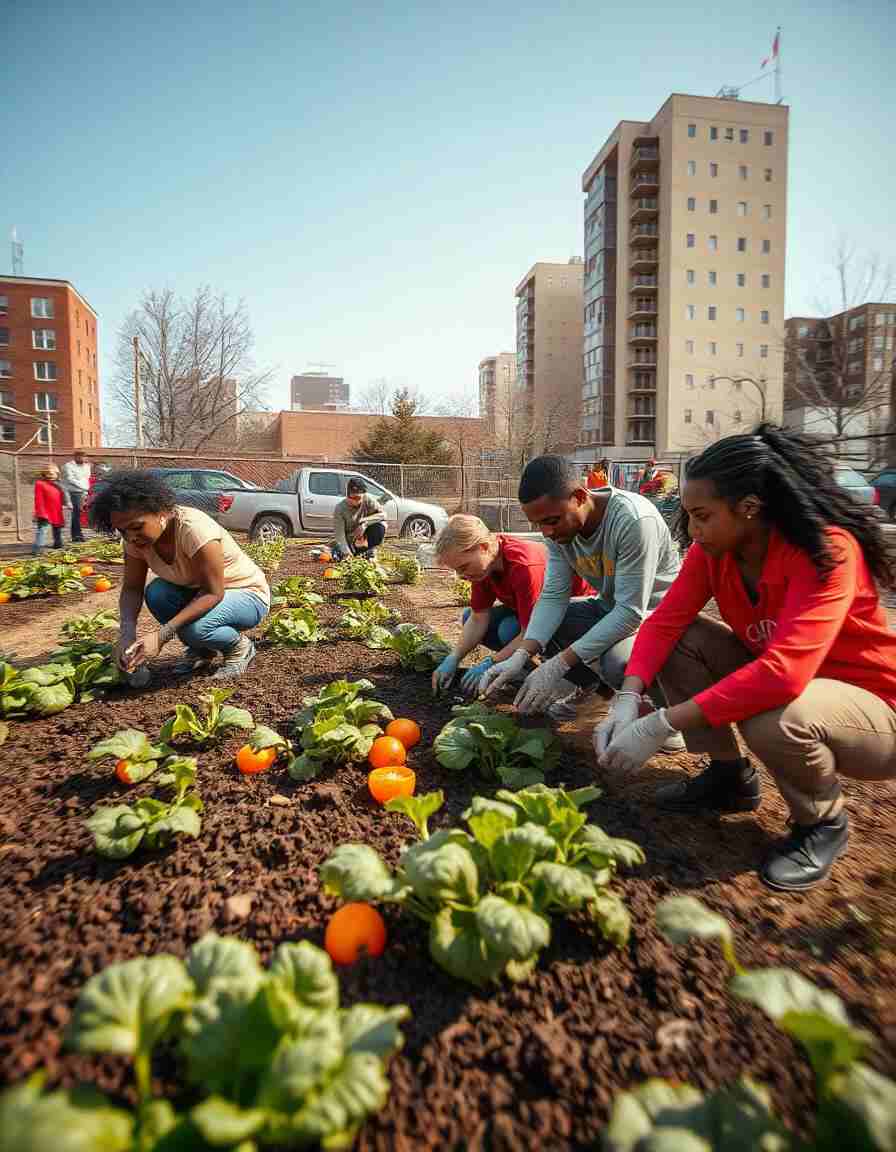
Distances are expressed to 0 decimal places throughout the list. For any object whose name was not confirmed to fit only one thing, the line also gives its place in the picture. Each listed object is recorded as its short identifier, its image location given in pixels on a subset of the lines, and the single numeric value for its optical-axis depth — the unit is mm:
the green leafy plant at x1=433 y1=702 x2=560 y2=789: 2432
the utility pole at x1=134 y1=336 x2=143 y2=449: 25875
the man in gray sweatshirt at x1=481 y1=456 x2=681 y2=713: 2951
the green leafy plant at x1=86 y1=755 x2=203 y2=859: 1959
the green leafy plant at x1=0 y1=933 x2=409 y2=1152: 933
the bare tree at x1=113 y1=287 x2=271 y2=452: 37969
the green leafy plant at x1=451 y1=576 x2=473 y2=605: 7242
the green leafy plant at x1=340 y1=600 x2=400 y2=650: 4793
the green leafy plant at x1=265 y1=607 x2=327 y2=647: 4871
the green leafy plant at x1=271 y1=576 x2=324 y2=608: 6176
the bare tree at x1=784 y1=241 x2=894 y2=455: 24672
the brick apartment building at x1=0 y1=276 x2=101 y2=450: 46594
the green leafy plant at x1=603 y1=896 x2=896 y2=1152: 971
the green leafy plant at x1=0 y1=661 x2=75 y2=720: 3236
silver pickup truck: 13188
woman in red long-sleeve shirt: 1942
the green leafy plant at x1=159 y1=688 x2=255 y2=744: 2732
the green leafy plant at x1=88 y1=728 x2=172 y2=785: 2432
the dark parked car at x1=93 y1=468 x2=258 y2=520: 13133
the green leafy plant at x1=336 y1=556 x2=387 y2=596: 7125
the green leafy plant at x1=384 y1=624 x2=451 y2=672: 4195
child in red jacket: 10808
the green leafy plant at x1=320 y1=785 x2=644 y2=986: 1428
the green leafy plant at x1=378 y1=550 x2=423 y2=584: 8469
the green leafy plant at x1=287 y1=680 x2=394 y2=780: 2602
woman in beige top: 3453
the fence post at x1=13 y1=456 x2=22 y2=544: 13864
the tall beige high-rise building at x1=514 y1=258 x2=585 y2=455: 65188
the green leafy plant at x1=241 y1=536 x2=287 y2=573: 9320
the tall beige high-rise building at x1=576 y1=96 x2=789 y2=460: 45031
